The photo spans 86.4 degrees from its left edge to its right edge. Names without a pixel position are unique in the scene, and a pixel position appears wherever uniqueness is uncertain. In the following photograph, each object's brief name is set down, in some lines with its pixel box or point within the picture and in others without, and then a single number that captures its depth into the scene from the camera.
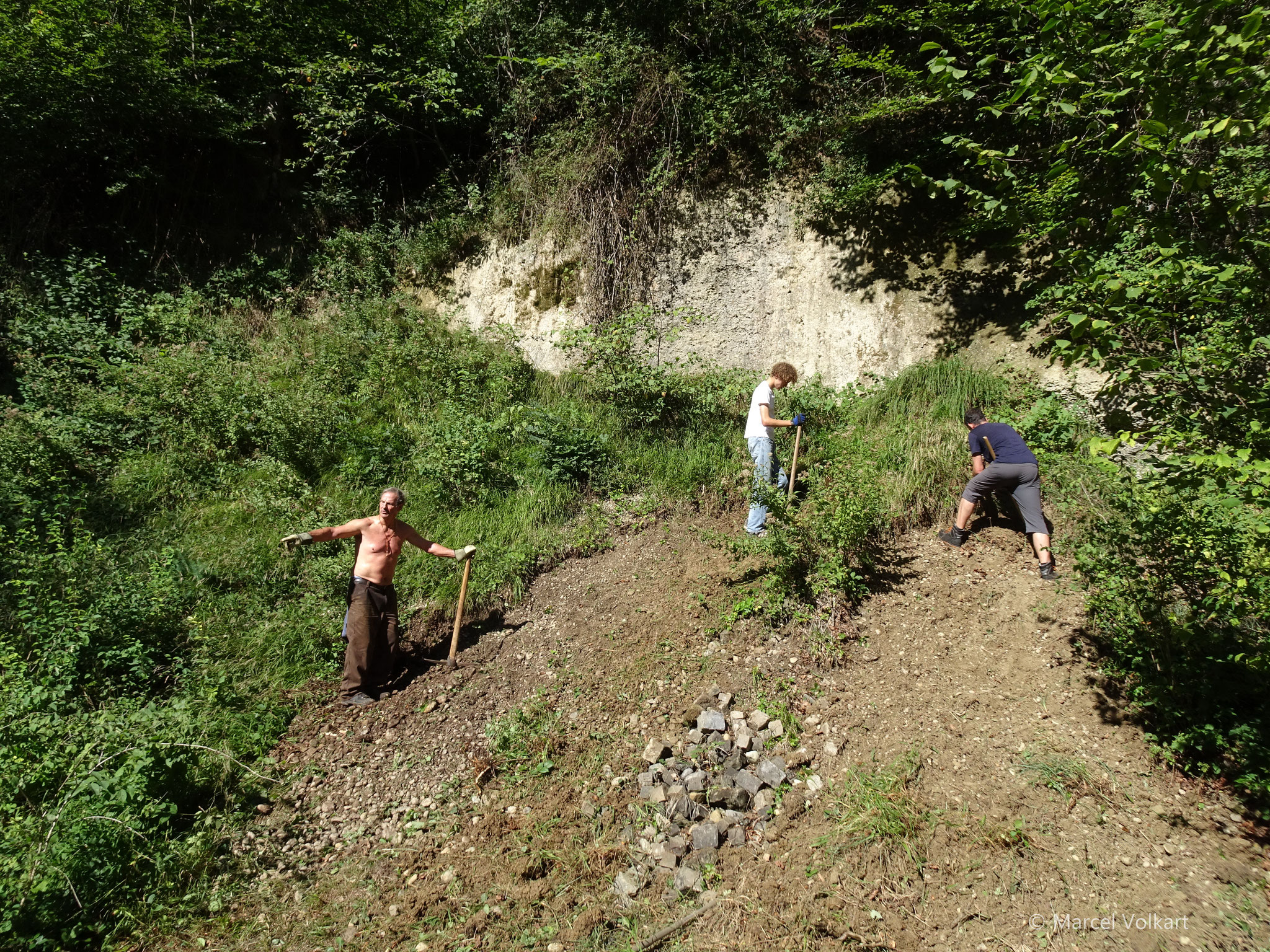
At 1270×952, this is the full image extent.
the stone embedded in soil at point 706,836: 3.85
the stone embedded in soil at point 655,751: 4.37
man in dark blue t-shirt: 5.47
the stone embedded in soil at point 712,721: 4.51
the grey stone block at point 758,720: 4.52
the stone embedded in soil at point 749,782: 4.11
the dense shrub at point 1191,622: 3.66
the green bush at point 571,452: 7.18
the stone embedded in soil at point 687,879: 3.64
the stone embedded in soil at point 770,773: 4.15
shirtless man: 5.08
